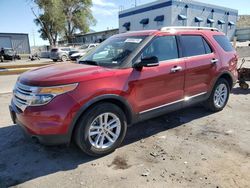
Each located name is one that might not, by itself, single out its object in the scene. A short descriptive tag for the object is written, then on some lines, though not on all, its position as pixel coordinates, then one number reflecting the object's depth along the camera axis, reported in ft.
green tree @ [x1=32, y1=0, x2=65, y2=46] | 109.71
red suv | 8.38
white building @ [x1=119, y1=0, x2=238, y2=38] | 87.77
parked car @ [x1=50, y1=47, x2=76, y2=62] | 65.31
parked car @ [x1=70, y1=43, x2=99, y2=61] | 74.98
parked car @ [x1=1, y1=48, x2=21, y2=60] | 72.73
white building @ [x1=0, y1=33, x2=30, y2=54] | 98.35
